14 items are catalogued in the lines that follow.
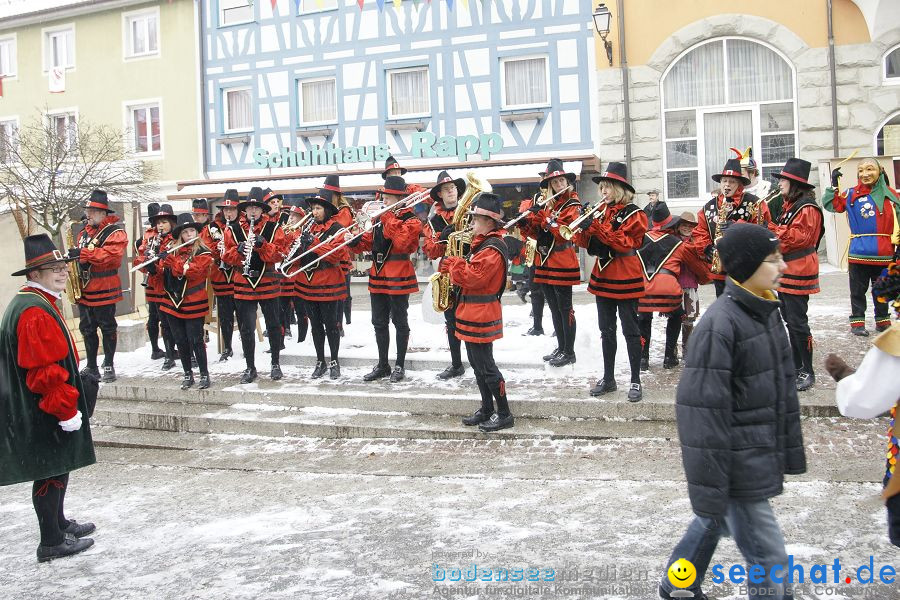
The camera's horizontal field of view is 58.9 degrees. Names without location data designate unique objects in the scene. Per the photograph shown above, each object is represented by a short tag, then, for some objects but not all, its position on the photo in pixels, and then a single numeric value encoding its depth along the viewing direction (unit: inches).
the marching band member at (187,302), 339.9
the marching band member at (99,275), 358.9
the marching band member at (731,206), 302.2
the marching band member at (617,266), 280.7
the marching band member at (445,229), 323.3
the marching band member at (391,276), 327.9
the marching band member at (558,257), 310.2
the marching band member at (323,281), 341.7
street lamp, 645.3
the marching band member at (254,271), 347.9
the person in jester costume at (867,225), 345.4
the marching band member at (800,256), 278.1
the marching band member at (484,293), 262.4
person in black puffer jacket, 131.6
